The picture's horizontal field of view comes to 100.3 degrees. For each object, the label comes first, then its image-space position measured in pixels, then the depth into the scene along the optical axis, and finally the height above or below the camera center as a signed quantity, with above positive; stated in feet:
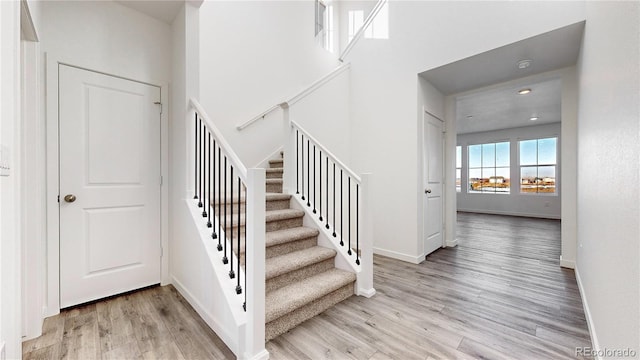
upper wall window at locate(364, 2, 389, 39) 11.74 +6.94
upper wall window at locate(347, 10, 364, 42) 16.15 +9.72
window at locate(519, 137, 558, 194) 22.80 +1.18
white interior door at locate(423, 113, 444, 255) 11.66 -0.21
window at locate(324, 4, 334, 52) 16.48 +9.37
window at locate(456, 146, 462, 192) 27.78 +1.11
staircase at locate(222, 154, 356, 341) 6.11 -2.61
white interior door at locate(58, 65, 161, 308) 7.00 -0.19
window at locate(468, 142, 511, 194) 25.22 +1.03
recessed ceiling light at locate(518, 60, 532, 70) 9.64 +4.22
